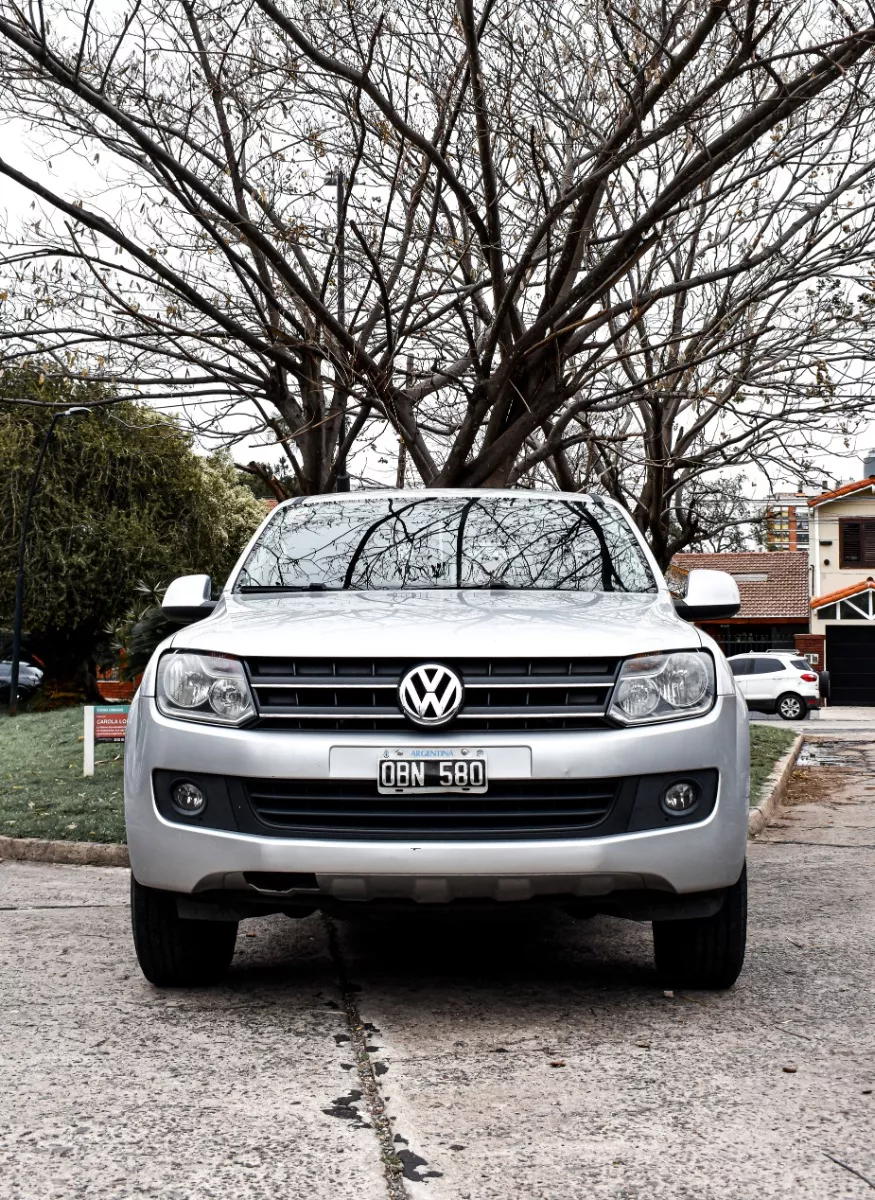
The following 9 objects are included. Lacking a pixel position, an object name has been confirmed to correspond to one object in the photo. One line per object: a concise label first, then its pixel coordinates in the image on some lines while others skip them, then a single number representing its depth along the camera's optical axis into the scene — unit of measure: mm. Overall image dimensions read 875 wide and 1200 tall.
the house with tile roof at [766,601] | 47656
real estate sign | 10969
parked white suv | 33219
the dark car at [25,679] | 41834
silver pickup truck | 3988
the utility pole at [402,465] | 13758
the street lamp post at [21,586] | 29266
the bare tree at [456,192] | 9180
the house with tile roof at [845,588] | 46812
